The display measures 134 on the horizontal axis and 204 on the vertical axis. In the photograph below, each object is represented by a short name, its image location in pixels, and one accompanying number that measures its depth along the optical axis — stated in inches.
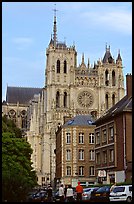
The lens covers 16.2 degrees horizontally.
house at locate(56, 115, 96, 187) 2829.7
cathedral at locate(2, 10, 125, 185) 4997.5
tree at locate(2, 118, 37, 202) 1056.8
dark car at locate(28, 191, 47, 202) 1461.6
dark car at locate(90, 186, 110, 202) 1215.6
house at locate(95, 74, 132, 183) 1769.2
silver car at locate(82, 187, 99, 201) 1368.1
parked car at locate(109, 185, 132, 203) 1122.0
